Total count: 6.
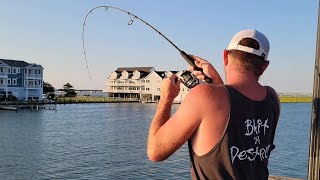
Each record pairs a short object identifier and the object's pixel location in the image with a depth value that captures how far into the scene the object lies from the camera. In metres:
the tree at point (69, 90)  145.77
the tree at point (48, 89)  129.27
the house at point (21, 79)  92.38
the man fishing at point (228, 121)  2.17
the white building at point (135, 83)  128.75
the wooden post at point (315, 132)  3.82
